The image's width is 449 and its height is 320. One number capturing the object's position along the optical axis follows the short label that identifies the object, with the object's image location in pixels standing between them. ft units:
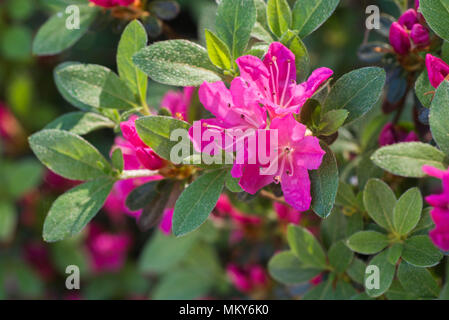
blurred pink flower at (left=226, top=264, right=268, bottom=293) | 1.29
